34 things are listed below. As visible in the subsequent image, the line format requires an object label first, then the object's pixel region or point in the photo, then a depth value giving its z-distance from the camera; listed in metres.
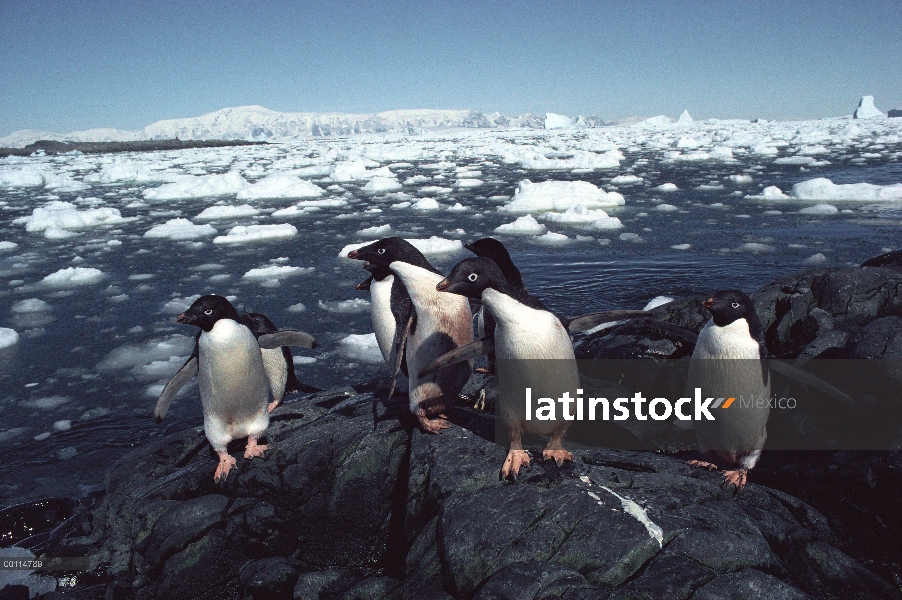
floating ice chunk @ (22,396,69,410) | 5.41
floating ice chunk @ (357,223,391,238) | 11.94
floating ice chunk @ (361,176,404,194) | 19.33
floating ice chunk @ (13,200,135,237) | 14.13
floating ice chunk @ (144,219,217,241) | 12.77
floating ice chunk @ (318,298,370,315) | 7.59
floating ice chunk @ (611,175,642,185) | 19.36
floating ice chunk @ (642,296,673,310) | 6.99
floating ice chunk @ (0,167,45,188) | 25.08
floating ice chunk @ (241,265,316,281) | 9.27
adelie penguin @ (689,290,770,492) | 3.30
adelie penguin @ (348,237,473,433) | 3.48
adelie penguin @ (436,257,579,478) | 2.90
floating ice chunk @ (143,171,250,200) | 19.33
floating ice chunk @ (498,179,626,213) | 14.90
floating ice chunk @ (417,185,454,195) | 18.37
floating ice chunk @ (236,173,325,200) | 18.23
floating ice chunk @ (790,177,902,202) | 14.04
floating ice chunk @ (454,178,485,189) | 19.94
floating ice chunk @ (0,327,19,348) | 6.77
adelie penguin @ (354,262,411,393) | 4.20
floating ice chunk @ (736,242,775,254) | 9.87
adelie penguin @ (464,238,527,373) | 3.79
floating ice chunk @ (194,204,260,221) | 15.12
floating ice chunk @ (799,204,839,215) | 12.70
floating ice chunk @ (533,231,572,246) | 11.16
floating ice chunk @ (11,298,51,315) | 8.00
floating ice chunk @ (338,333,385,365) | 6.14
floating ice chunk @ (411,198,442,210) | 15.30
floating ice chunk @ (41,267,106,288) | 9.27
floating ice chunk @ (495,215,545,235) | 12.12
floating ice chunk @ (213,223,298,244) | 12.14
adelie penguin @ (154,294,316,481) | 3.57
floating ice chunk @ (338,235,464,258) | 10.07
